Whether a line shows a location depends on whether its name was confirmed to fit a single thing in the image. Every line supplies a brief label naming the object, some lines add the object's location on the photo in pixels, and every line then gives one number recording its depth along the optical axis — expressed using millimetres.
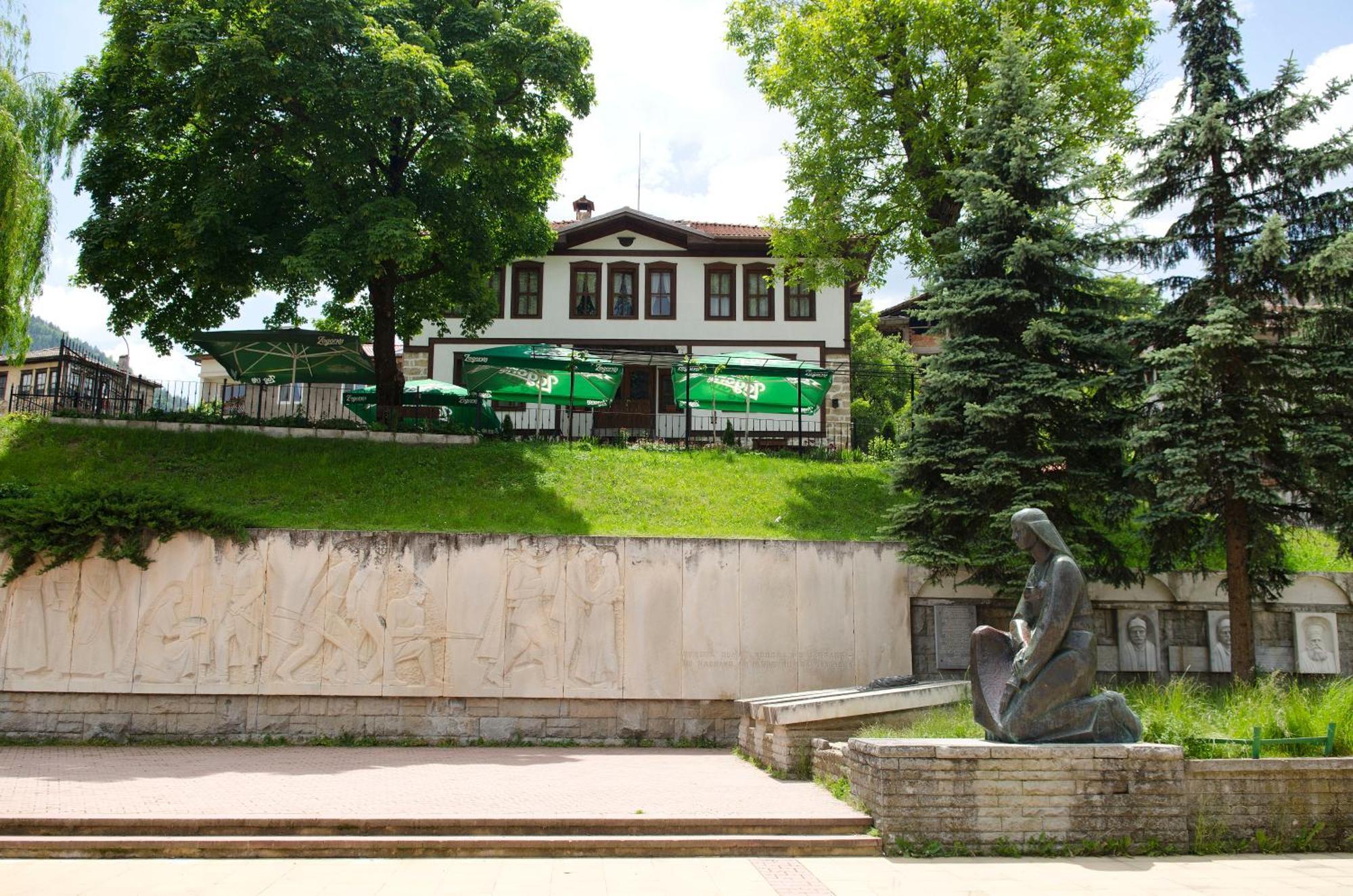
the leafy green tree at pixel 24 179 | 16625
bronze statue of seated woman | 7895
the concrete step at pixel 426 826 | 7688
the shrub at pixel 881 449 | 20966
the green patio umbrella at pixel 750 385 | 21531
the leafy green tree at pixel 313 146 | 18047
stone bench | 10758
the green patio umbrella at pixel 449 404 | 21891
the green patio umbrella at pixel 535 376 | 21172
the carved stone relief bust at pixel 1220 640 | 13828
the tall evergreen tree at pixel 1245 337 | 11859
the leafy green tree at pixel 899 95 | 19750
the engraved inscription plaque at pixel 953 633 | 13719
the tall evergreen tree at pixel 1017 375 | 13234
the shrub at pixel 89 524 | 12469
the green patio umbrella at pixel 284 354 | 20672
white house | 31219
